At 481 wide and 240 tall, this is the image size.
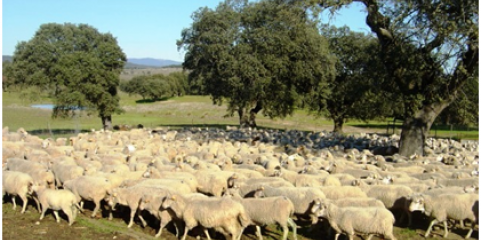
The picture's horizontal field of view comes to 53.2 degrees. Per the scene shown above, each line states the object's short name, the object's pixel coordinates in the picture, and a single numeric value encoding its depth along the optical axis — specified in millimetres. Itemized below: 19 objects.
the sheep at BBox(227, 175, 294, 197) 11750
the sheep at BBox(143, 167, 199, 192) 12591
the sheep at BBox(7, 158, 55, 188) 13406
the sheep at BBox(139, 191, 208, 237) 10320
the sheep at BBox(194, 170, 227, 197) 12641
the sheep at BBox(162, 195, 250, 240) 9523
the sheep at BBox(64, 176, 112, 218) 11750
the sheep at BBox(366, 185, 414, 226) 11023
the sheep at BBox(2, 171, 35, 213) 12383
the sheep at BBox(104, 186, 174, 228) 11078
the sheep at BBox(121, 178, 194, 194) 11656
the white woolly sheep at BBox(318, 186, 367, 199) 11219
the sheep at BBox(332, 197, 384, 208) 10102
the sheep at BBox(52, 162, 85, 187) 13500
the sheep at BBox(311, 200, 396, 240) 9148
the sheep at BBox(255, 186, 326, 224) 10445
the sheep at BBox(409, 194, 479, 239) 10148
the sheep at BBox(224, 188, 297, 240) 9469
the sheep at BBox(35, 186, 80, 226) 11289
